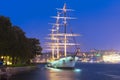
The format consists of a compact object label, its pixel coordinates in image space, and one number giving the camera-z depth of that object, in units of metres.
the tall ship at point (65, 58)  87.62
